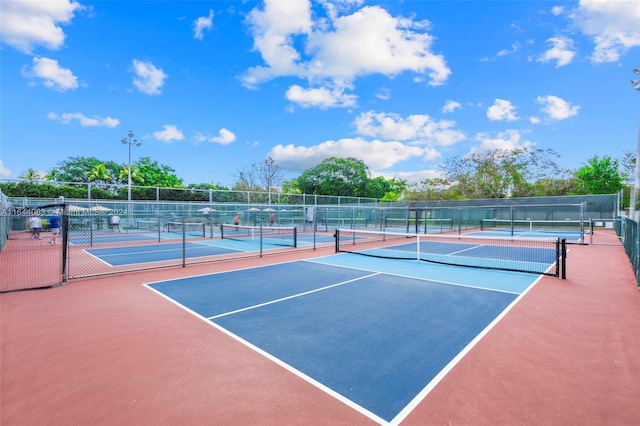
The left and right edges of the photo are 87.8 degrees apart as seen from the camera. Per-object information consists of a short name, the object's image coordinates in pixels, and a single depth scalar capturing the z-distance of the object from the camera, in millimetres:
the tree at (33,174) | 51375
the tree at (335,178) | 60281
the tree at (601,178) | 40031
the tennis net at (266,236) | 18875
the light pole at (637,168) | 16078
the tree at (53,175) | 48312
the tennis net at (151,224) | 25219
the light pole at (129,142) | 29875
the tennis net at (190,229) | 26031
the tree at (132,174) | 49062
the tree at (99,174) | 48784
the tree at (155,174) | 52197
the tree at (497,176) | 43688
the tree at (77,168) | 49781
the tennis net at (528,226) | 29844
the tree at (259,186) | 50219
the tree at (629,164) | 39197
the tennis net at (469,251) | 11172
